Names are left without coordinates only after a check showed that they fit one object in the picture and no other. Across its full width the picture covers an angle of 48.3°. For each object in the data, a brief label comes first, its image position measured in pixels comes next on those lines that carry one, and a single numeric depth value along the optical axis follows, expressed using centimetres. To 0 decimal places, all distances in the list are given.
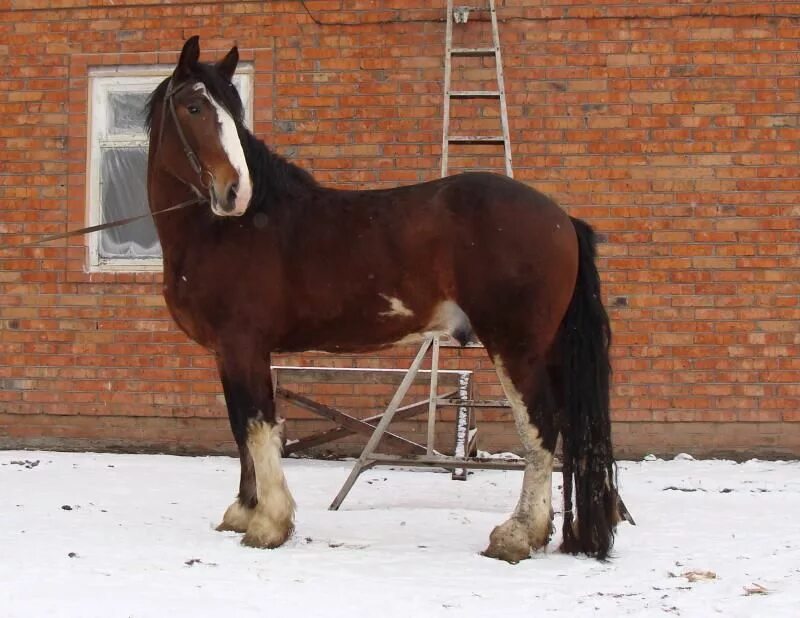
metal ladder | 575
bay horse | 417
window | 779
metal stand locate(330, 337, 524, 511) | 530
